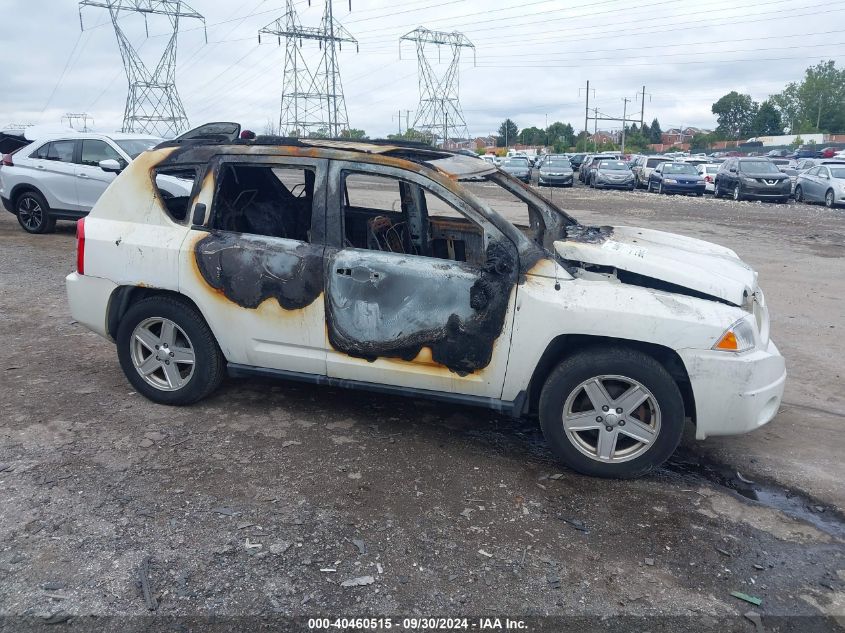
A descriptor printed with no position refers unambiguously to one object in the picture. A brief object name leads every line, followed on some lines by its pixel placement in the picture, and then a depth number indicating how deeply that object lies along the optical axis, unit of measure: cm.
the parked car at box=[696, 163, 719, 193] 2888
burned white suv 395
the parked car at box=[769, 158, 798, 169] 3365
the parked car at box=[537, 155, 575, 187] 3251
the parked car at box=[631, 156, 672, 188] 3297
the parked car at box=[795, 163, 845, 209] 2181
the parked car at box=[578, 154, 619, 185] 3481
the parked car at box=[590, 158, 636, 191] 3111
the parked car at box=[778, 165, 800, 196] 2969
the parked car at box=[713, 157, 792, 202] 2405
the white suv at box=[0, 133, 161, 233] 1221
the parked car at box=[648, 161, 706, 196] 2797
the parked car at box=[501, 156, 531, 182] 3384
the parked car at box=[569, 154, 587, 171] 4695
